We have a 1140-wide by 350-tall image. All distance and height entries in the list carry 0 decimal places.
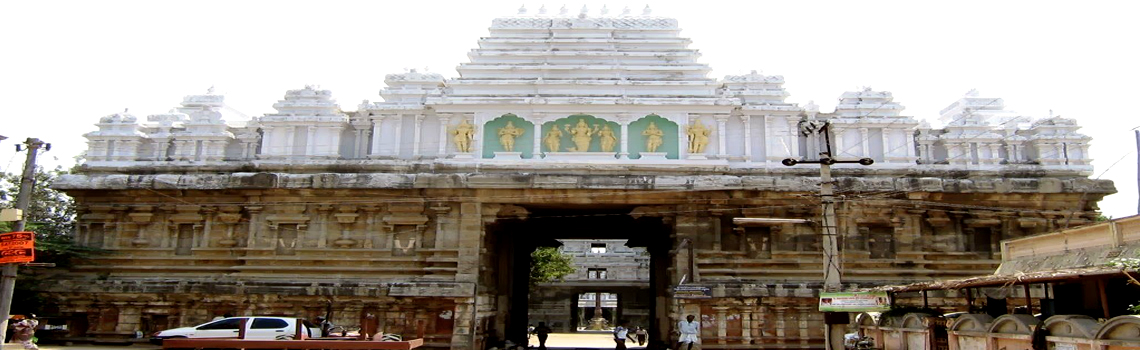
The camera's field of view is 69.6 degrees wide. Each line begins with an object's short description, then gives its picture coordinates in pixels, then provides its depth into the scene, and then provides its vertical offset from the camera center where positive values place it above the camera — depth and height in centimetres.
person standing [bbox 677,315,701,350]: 2167 -111
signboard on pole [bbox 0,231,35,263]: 1672 +57
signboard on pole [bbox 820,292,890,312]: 1541 -17
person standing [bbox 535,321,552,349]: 2859 -164
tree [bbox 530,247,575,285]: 4469 +120
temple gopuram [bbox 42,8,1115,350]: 2331 +280
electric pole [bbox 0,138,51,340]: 1700 +143
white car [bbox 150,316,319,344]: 1958 -118
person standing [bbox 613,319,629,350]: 2627 -155
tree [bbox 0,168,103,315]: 2386 +64
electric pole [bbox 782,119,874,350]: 1634 +72
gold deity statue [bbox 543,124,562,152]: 2539 +455
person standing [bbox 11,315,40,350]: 2012 -141
